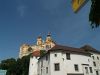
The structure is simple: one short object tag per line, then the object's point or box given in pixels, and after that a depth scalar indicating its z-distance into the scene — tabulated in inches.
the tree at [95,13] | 166.1
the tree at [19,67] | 2795.3
